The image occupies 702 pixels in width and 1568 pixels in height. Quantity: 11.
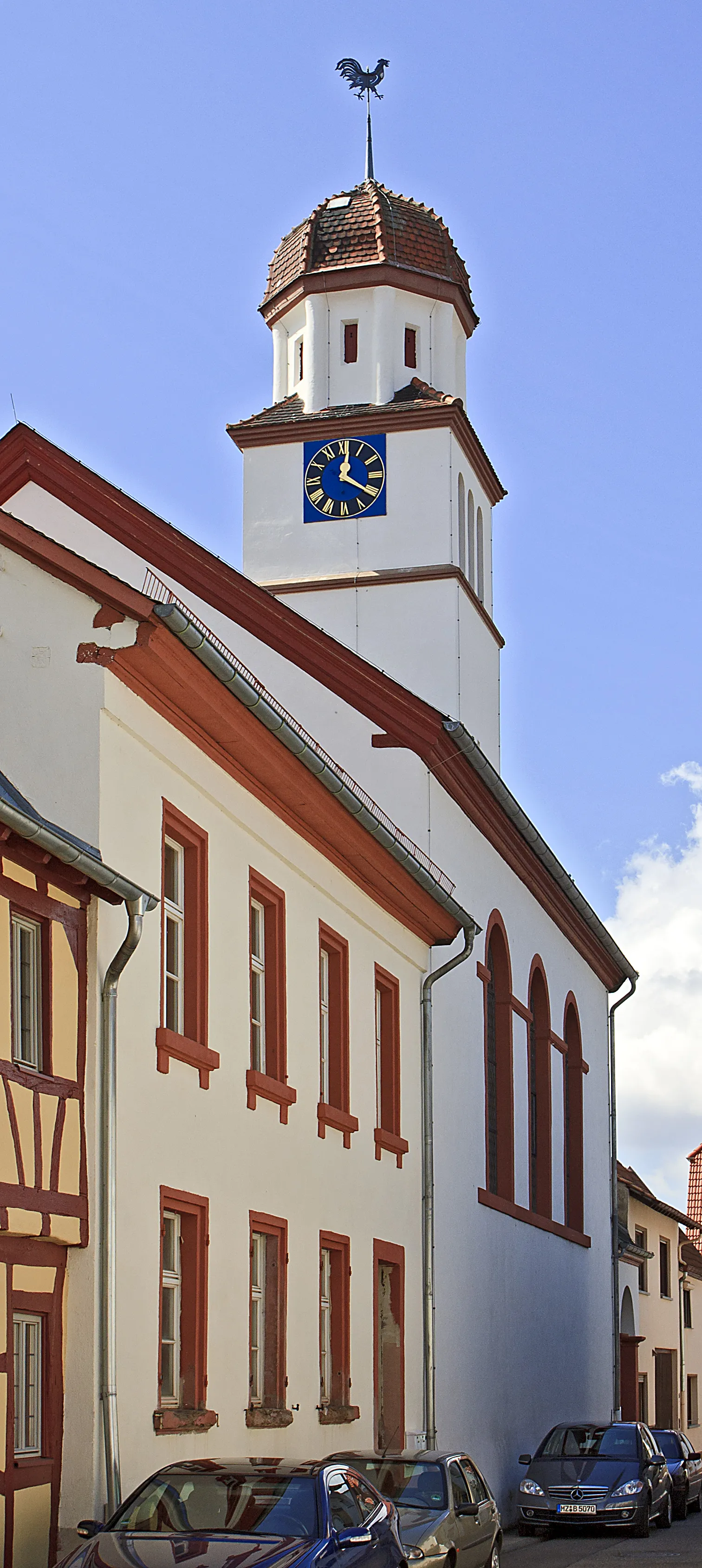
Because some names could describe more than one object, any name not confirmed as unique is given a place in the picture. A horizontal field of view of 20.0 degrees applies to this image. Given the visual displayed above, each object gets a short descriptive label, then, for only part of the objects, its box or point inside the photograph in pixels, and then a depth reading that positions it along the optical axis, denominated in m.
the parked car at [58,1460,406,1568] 9.85
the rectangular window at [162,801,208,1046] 14.59
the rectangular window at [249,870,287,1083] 16.72
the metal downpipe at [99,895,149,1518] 12.08
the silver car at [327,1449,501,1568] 13.91
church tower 28.88
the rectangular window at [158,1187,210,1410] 14.00
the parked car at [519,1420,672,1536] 21.86
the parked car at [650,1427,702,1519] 26.83
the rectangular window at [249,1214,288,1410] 16.06
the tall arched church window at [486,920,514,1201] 26.83
